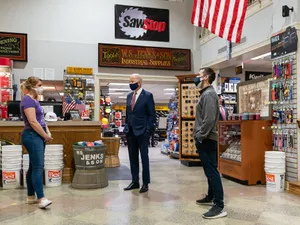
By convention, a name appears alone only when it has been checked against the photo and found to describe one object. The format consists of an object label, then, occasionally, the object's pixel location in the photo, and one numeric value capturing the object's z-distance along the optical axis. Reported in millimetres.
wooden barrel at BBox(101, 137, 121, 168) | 7016
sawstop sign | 7914
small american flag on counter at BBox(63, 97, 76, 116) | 7323
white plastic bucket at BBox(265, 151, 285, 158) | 4488
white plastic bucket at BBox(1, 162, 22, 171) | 4666
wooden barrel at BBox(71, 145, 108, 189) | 4547
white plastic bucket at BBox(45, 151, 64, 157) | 4676
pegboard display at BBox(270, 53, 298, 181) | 4482
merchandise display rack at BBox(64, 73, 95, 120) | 7453
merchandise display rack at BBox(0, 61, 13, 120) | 6785
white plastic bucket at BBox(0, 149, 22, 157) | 4648
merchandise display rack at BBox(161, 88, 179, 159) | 8531
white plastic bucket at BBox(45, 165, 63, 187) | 4711
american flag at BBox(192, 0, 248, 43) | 5102
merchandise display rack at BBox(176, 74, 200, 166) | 7133
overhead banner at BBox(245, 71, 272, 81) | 8719
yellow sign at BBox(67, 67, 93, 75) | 7445
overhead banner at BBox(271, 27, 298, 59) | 4461
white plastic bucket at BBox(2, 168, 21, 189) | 4660
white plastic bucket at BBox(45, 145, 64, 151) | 4720
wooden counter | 4980
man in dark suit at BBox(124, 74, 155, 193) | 4324
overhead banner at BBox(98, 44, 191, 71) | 7734
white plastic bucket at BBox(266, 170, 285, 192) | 4438
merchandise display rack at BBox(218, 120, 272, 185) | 4895
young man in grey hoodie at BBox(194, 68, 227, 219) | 3135
